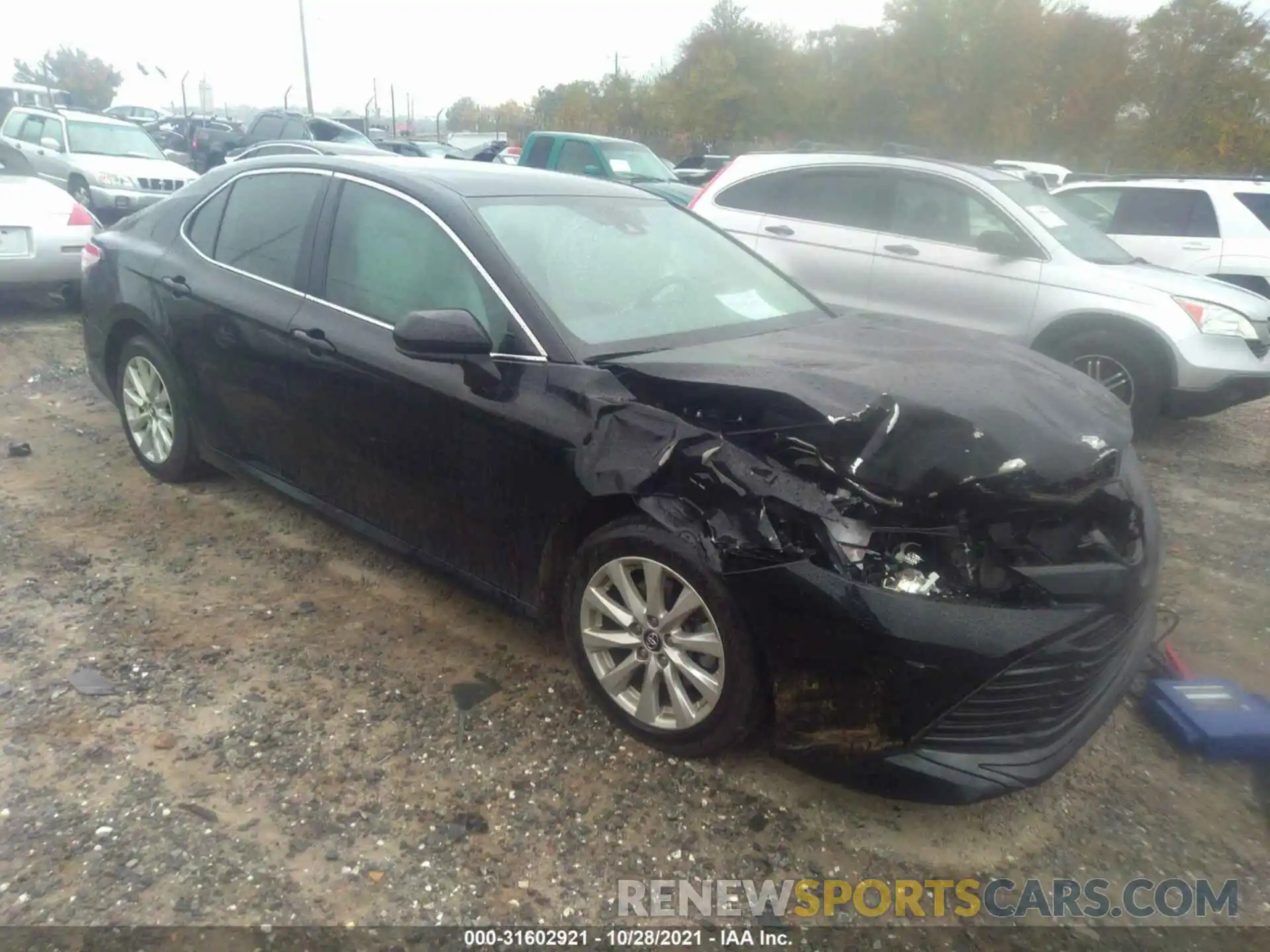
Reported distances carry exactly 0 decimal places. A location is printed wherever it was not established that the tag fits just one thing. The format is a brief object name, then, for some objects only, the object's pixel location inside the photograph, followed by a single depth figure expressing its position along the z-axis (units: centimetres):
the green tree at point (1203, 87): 2636
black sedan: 255
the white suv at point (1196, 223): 869
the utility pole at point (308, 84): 3875
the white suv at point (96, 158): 1328
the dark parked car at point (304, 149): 1252
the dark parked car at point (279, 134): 1853
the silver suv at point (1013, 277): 629
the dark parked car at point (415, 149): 2042
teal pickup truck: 1373
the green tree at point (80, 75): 5884
